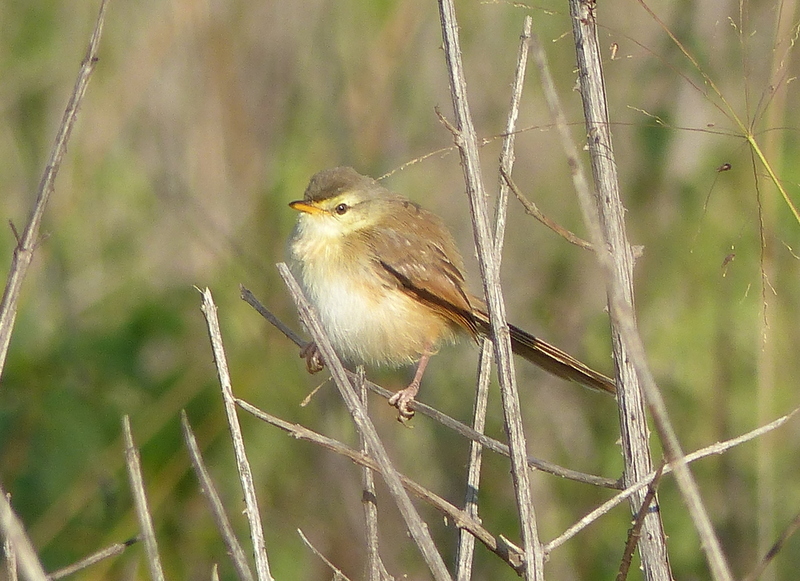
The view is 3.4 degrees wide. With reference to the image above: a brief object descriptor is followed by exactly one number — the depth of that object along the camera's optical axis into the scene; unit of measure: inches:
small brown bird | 134.9
